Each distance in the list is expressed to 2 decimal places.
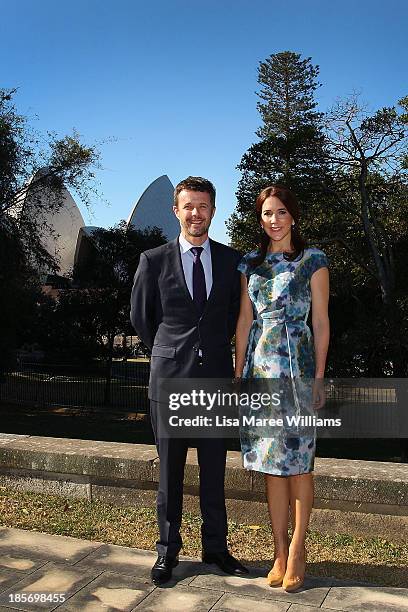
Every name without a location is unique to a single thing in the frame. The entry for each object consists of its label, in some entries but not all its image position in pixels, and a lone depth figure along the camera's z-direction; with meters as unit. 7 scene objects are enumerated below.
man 3.12
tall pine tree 17.02
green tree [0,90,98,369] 17.30
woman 2.95
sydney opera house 48.12
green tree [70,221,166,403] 26.42
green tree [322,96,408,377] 15.88
